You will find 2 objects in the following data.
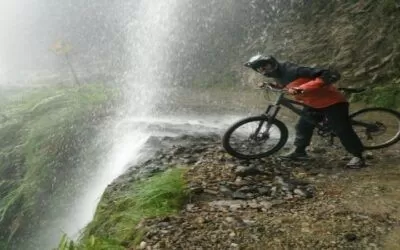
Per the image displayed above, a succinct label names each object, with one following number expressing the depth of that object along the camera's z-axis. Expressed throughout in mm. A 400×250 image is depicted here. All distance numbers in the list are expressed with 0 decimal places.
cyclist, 6301
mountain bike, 6711
